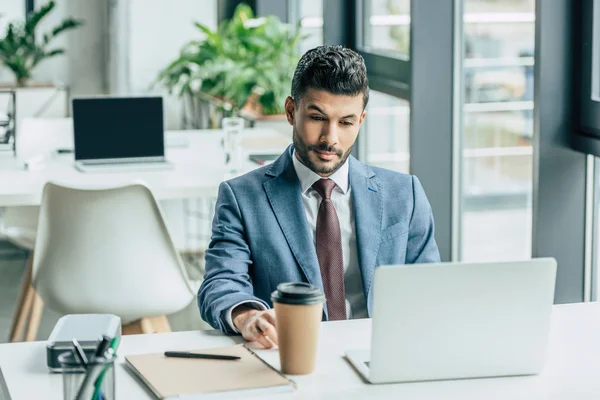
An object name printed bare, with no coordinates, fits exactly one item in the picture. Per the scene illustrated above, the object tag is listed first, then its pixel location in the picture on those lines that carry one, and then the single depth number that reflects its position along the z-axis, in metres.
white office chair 4.16
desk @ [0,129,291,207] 4.47
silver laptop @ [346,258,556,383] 2.64
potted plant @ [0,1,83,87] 10.57
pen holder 2.48
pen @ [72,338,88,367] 2.53
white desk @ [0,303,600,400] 2.68
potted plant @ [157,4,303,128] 7.10
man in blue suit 3.17
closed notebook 2.66
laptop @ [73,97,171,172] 4.97
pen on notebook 2.82
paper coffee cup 2.71
